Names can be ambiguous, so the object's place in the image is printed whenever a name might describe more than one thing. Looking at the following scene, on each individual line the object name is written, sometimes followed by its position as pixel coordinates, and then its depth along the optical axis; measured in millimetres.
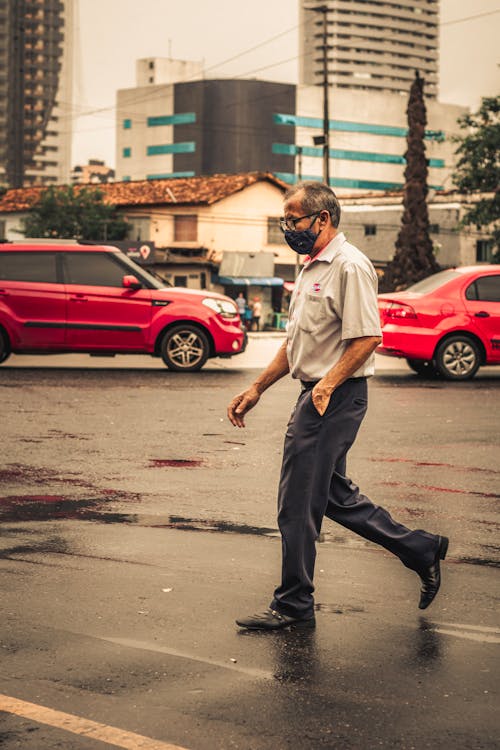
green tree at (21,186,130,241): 71250
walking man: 4531
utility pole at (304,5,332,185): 44772
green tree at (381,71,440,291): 54812
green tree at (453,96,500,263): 45250
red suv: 16609
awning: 66938
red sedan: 15969
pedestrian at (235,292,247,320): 48519
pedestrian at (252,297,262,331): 55250
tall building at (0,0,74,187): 87631
